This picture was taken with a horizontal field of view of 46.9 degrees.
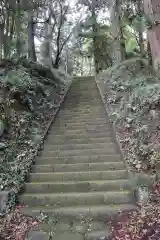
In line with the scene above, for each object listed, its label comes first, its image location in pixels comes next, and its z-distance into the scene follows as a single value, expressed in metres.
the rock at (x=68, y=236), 3.02
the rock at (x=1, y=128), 4.78
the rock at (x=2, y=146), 4.57
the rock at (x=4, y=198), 3.58
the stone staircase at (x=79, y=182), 3.43
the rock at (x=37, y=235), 3.02
